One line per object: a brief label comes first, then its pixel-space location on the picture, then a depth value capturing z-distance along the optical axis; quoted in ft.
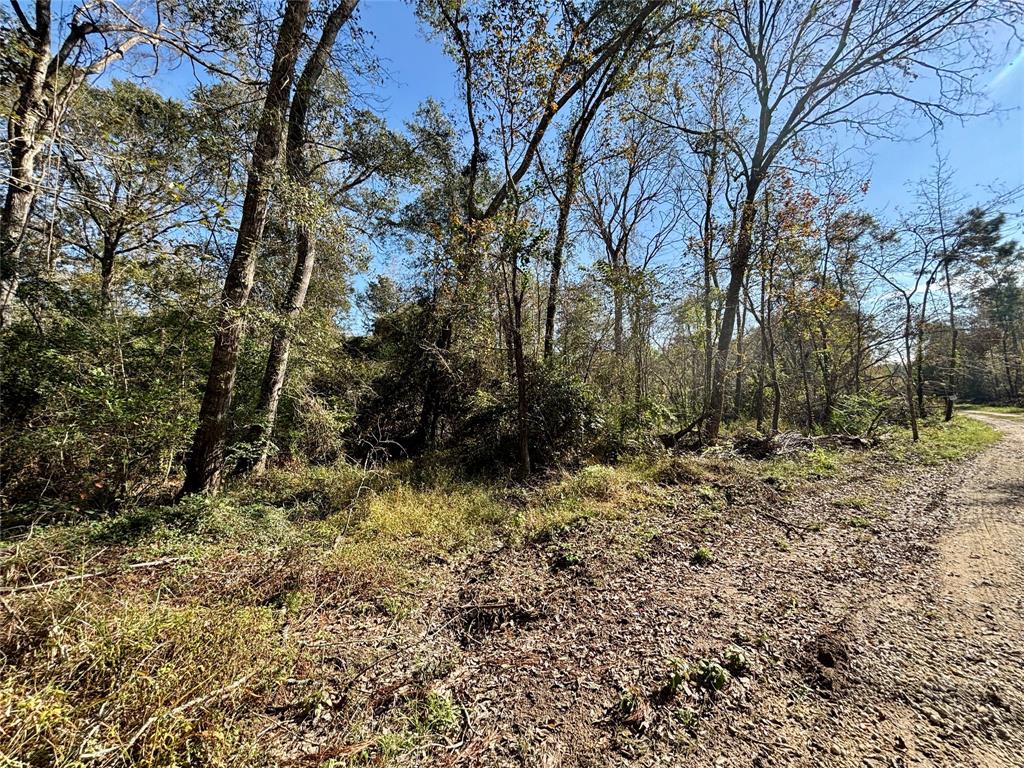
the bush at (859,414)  40.86
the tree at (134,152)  9.69
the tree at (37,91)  8.20
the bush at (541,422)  26.03
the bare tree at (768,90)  28.66
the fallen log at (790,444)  28.96
